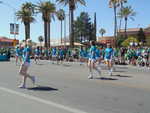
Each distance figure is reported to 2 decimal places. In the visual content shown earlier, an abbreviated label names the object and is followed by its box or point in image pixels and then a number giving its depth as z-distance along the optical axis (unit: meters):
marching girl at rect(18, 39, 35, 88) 6.40
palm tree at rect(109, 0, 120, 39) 33.95
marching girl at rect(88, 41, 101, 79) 8.33
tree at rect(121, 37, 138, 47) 42.68
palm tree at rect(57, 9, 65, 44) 50.26
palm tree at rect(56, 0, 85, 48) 23.73
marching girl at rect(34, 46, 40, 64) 16.53
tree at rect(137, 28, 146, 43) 53.28
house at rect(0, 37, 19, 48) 39.49
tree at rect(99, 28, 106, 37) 82.15
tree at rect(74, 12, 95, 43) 61.91
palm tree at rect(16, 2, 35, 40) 33.63
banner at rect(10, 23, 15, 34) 27.14
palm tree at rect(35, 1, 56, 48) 29.78
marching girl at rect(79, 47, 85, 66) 16.20
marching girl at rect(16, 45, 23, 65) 13.89
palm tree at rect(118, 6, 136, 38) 47.03
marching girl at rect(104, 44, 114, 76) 9.34
